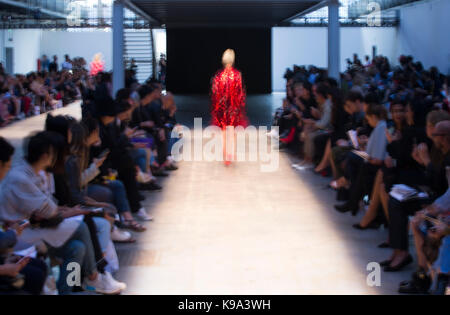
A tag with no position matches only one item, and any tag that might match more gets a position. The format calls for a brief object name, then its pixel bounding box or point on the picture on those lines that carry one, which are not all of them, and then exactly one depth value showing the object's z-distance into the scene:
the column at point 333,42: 12.47
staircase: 23.14
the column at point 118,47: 12.42
